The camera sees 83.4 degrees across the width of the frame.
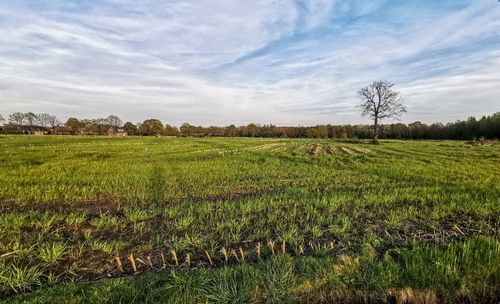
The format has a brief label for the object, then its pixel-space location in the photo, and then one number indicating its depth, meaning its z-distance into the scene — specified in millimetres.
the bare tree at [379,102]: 54531
